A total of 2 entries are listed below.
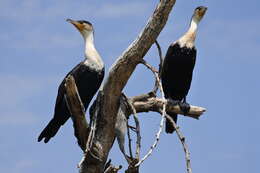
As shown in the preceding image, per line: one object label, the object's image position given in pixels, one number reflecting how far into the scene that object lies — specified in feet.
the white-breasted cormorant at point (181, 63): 45.42
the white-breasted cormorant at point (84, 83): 38.96
